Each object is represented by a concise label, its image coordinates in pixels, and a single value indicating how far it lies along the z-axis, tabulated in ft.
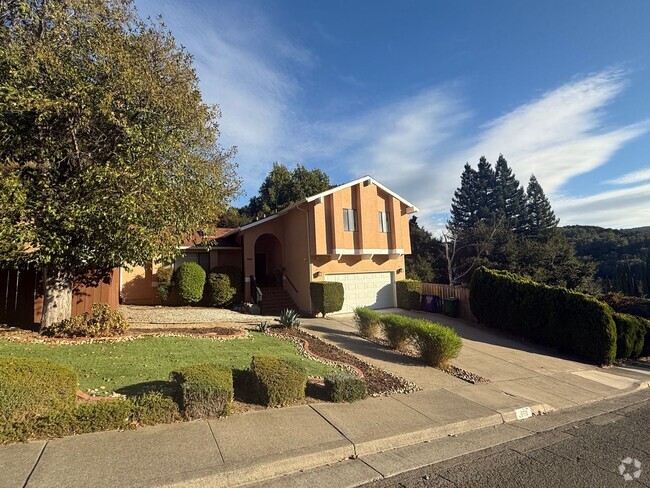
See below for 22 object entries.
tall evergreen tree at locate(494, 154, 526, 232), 201.16
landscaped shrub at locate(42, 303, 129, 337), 32.05
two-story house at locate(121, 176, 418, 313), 60.29
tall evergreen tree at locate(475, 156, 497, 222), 223.10
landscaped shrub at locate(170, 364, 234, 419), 17.17
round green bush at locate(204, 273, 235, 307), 59.93
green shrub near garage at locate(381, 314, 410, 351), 35.19
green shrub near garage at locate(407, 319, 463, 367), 30.76
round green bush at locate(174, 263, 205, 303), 58.13
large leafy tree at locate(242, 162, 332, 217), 125.59
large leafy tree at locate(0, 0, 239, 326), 28.09
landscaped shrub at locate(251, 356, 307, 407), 19.47
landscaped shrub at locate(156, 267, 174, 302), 59.47
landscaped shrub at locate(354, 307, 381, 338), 41.01
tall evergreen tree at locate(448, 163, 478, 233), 230.64
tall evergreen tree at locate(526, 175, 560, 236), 192.03
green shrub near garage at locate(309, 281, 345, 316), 56.29
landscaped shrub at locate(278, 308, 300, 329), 41.75
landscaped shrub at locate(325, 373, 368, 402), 21.03
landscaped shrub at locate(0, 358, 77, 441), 14.47
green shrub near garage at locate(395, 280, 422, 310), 65.67
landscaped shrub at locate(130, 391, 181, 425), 16.30
